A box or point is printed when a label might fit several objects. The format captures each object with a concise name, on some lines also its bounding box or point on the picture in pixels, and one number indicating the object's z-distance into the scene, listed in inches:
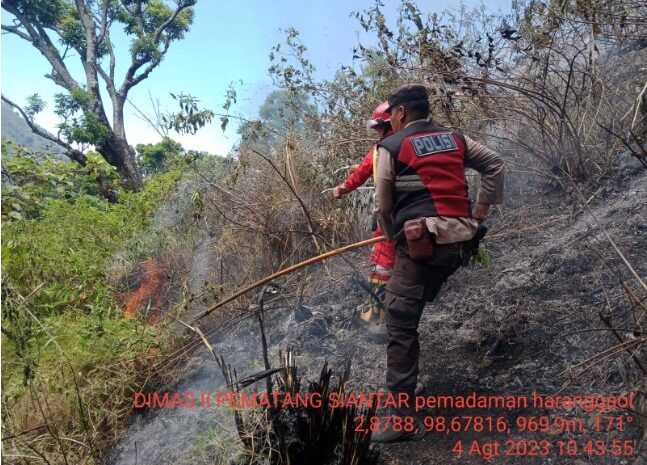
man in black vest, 103.7
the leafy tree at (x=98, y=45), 561.9
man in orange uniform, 130.0
